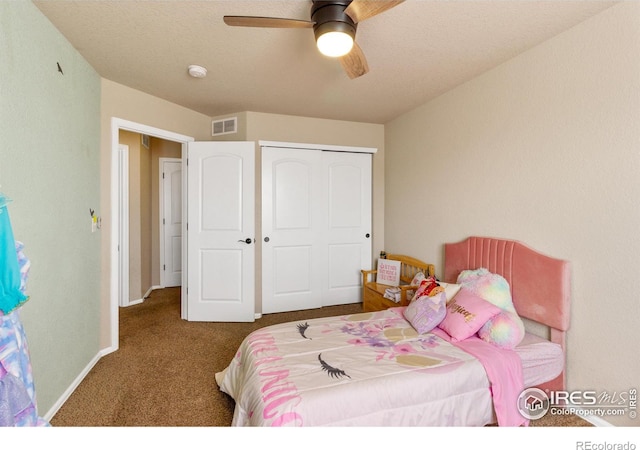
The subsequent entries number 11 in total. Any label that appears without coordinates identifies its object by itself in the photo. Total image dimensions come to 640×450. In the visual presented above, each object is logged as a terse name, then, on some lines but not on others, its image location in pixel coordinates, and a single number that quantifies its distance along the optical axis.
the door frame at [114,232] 2.57
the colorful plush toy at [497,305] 1.78
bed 1.35
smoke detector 2.30
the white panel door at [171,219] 4.70
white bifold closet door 3.52
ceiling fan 1.42
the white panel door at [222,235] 3.27
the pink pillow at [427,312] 2.00
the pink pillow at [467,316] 1.85
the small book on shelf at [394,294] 3.01
